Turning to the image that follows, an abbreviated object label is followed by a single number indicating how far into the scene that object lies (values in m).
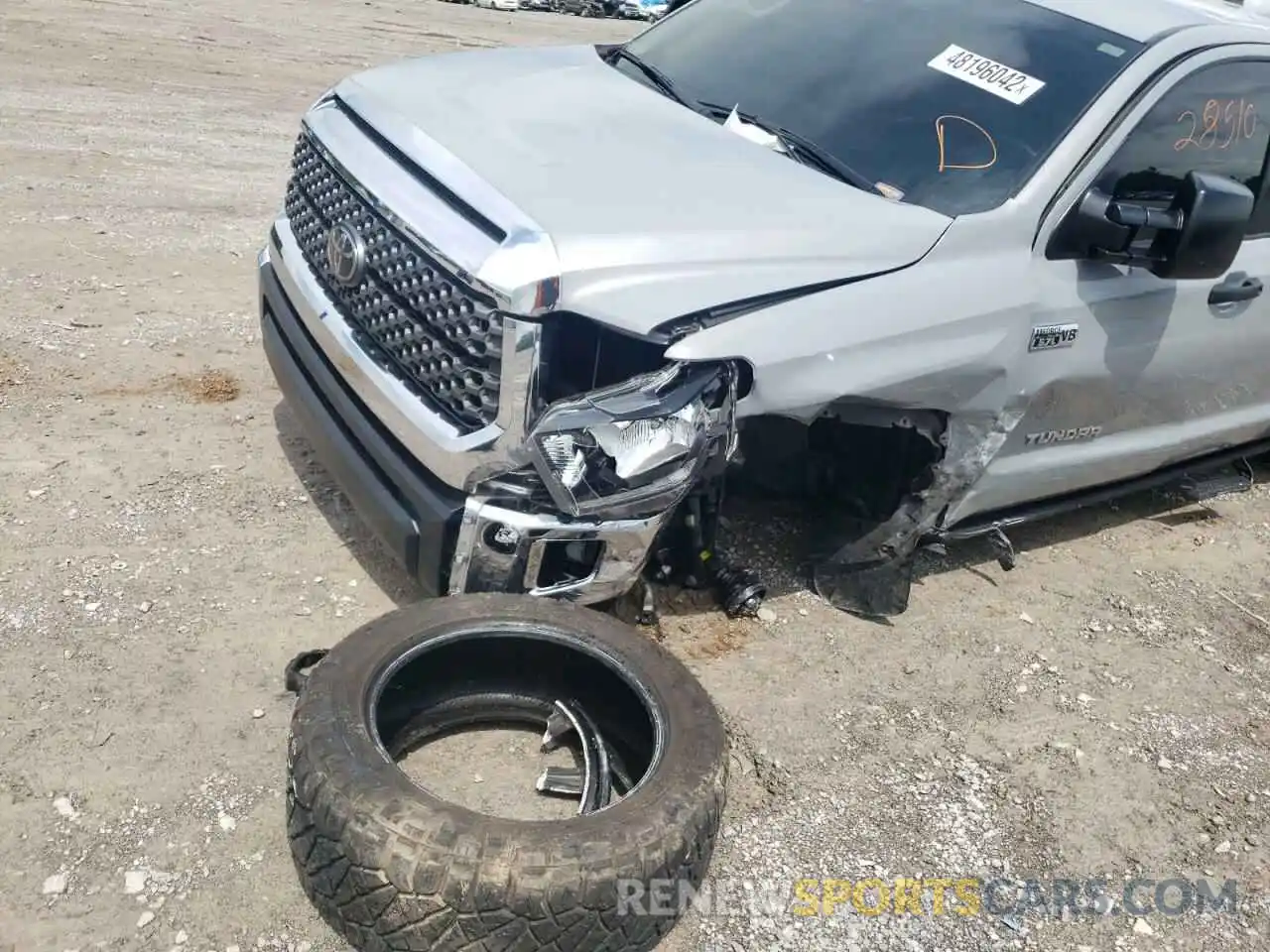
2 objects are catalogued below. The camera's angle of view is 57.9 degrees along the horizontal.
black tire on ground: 2.24
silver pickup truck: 2.85
